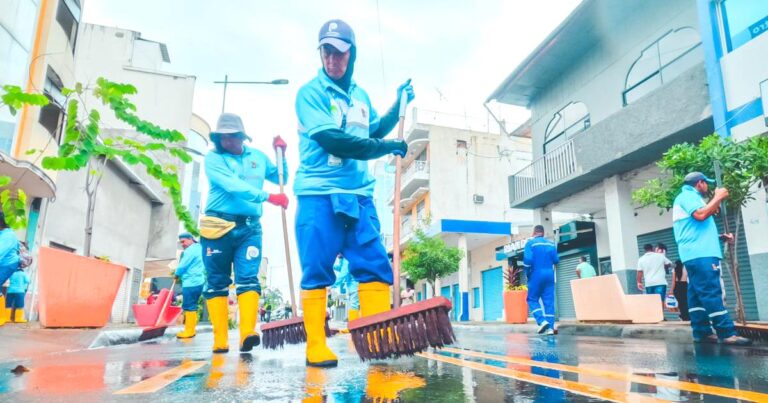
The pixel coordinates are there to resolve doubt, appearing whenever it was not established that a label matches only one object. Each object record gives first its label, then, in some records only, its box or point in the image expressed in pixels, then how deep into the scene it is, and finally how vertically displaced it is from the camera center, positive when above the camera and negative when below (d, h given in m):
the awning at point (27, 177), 9.64 +2.62
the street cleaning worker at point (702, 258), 4.67 +0.44
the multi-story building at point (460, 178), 31.34 +7.94
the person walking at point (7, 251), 6.55 +0.73
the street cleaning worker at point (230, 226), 4.31 +0.69
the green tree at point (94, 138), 6.20 +2.21
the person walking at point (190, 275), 8.52 +0.55
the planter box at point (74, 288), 5.82 +0.25
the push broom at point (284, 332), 3.79 -0.17
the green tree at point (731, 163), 6.88 +1.96
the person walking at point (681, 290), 10.30 +0.33
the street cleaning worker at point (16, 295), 10.24 +0.29
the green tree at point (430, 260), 22.25 +2.02
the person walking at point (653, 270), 10.46 +0.72
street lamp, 16.92 +7.44
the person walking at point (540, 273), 8.31 +0.54
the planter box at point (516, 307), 14.66 +0.01
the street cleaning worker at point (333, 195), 3.02 +0.66
